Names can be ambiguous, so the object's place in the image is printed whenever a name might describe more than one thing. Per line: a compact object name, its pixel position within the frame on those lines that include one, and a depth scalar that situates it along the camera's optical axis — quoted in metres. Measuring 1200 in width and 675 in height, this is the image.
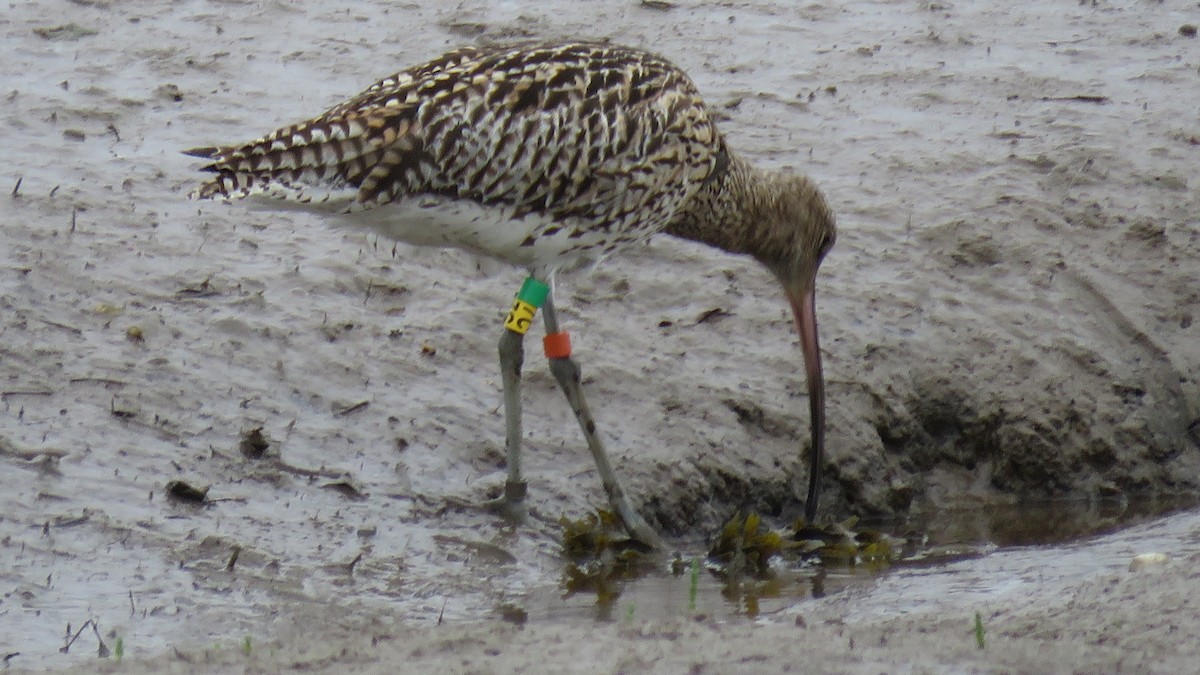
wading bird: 11.80
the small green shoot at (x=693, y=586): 11.06
